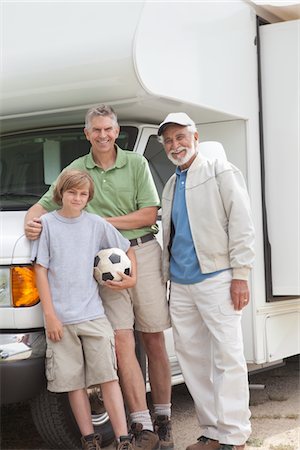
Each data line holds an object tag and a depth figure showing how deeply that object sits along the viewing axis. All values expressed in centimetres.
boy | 457
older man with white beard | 474
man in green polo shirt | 488
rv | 481
